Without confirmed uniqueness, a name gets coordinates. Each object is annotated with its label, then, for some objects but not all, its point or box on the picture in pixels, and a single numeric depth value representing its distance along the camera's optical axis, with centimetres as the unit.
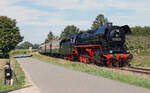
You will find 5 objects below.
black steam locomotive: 1778
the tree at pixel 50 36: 10542
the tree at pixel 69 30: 11381
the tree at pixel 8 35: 4769
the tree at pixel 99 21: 6769
